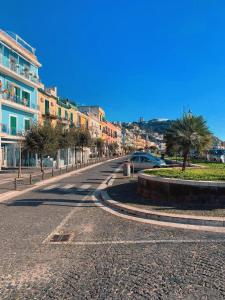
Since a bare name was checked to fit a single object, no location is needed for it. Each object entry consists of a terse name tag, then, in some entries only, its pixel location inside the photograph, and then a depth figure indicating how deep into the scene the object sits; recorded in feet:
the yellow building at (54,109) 102.64
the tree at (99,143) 175.81
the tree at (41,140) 65.06
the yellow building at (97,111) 205.50
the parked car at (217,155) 94.80
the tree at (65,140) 88.53
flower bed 24.42
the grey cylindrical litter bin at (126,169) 59.31
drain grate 17.80
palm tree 36.97
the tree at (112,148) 234.34
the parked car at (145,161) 71.18
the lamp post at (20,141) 59.66
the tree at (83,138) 118.61
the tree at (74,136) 95.28
